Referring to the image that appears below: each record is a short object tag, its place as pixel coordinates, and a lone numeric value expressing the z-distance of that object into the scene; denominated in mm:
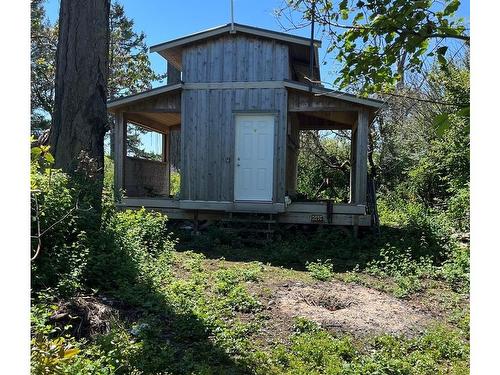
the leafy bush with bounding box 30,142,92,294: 4637
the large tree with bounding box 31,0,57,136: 20891
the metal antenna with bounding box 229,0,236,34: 9692
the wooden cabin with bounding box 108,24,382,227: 9812
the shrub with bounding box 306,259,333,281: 6703
